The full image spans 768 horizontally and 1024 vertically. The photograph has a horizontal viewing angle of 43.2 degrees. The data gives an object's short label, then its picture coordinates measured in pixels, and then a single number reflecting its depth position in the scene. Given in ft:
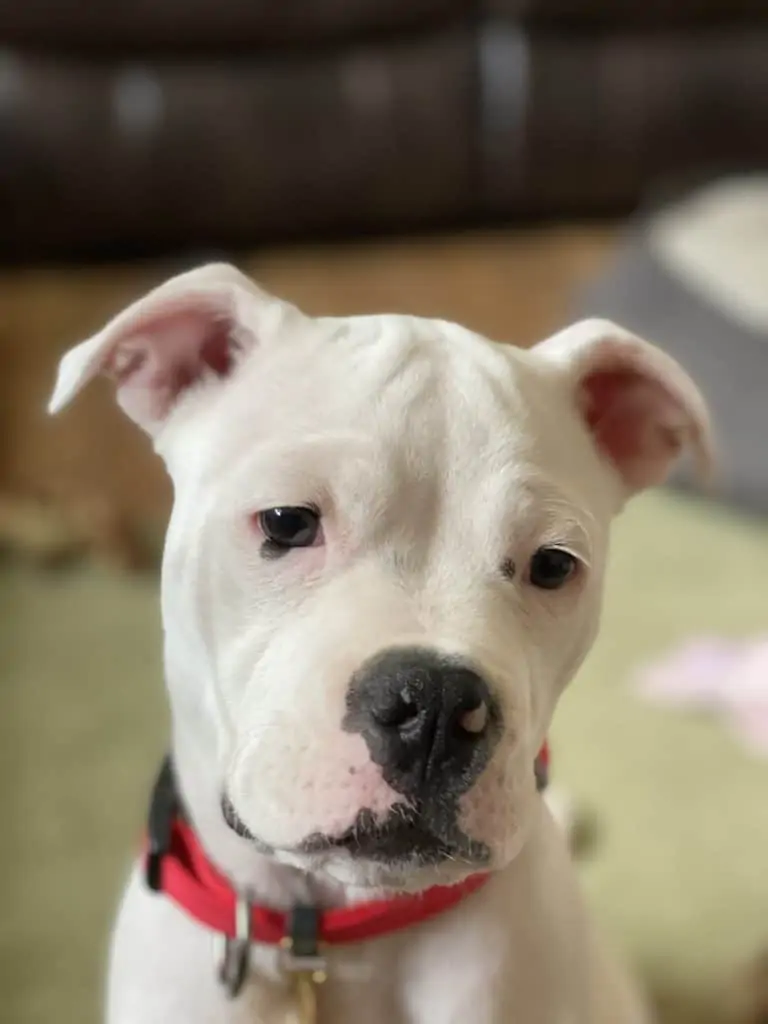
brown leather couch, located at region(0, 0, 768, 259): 3.33
